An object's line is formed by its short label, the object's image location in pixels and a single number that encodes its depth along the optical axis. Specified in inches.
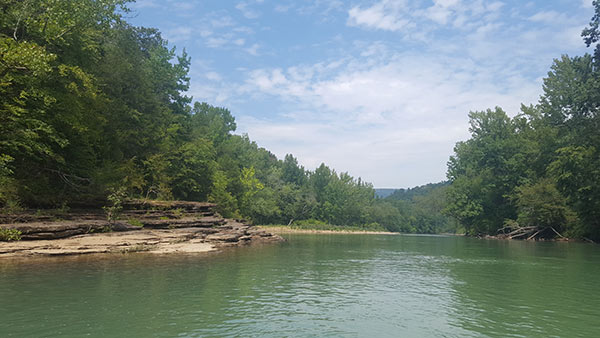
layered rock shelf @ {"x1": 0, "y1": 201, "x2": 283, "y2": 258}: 833.5
